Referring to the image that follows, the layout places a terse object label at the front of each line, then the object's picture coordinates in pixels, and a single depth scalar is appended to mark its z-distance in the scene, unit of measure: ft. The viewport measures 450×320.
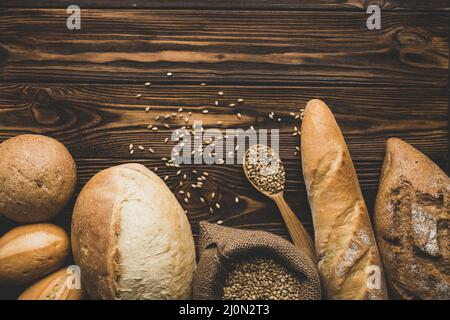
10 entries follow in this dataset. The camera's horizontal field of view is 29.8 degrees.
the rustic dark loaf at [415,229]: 3.33
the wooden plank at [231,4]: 3.55
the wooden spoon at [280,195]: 3.52
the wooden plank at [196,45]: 3.55
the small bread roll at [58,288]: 3.29
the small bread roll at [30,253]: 3.29
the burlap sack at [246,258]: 3.29
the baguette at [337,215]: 3.33
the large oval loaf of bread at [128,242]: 3.23
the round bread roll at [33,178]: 3.31
